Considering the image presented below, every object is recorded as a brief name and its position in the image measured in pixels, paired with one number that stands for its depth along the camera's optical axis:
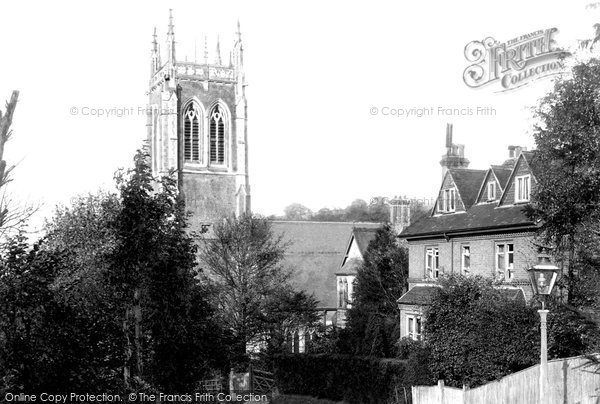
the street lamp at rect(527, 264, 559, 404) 15.16
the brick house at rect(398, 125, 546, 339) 30.34
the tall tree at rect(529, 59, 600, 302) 21.02
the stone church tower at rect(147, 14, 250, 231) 65.94
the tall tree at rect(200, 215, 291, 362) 44.81
